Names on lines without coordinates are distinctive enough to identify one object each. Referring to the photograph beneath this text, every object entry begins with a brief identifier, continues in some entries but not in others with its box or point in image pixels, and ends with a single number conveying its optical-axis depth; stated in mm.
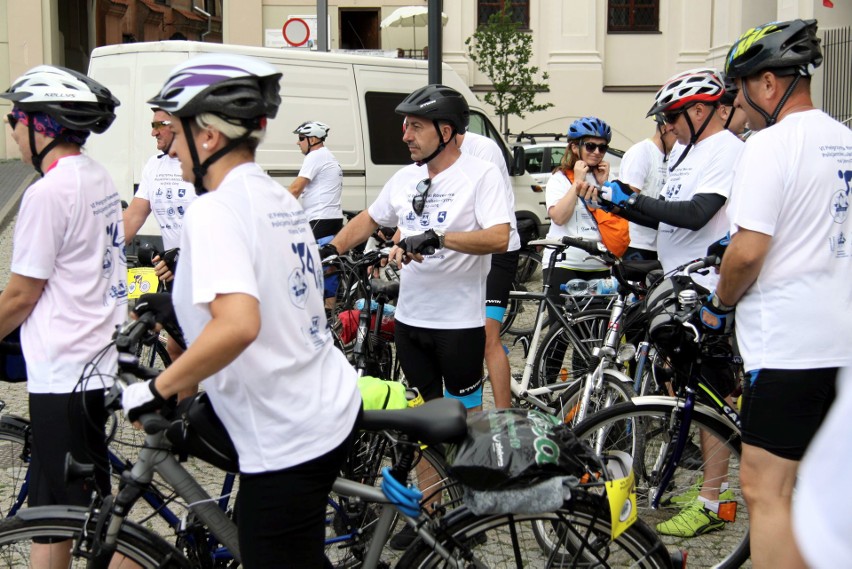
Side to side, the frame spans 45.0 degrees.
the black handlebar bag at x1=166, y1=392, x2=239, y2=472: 2689
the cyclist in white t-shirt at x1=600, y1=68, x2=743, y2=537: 4762
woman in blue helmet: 6363
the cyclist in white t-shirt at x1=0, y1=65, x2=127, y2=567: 3301
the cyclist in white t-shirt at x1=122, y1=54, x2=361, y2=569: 2473
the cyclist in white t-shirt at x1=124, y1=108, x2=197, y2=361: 6254
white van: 9570
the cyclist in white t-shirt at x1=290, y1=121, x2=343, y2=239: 9867
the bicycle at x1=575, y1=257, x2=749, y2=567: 3980
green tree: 25578
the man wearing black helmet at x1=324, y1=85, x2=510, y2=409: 4473
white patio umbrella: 21031
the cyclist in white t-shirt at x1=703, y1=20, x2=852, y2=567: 3219
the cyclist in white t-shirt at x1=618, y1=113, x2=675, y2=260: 6145
